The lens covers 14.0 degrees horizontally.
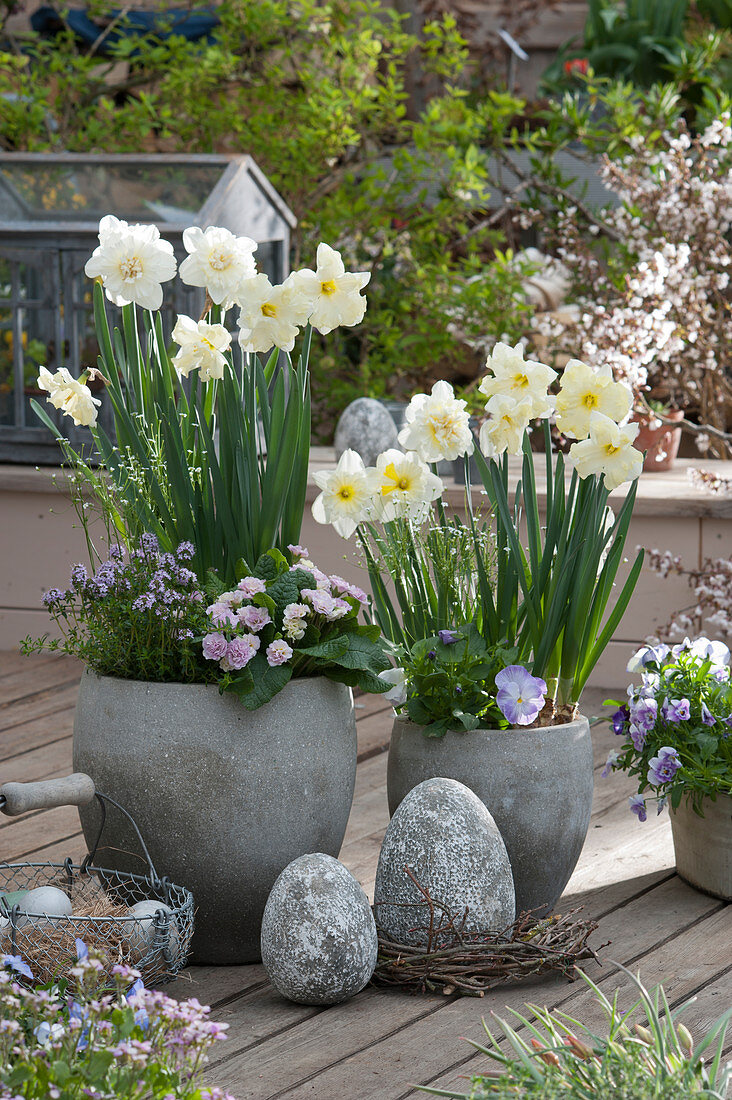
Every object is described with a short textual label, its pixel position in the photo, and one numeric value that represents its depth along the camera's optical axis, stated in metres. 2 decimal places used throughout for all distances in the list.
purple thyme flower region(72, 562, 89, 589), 3.04
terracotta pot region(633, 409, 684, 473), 4.45
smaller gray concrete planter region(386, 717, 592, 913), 3.05
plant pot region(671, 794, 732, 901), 3.15
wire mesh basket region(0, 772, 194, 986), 2.86
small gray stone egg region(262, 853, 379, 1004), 2.88
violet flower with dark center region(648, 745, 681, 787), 3.11
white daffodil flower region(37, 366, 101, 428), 3.04
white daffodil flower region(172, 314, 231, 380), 2.97
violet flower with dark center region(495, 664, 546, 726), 3.04
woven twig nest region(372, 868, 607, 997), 2.94
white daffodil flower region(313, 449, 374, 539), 3.06
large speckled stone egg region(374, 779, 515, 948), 2.94
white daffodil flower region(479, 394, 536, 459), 2.97
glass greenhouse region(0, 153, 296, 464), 4.29
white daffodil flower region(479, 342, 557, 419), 2.98
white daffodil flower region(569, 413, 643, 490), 2.94
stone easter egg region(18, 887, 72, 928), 2.89
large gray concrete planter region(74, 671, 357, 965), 2.97
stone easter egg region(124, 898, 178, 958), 2.89
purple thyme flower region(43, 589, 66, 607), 3.05
